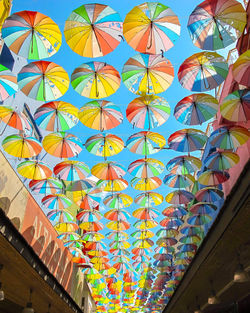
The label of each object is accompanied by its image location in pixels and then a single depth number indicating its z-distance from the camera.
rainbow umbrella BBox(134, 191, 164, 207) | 9.21
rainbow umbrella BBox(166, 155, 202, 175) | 7.45
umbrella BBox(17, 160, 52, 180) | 7.52
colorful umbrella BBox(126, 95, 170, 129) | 5.78
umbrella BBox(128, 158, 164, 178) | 7.81
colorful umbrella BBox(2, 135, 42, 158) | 6.61
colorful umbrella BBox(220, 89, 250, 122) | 5.33
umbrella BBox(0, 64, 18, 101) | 5.20
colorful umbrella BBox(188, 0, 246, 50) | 4.32
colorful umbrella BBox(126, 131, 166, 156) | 6.68
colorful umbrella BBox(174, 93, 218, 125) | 5.68
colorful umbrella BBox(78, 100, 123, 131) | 5.90
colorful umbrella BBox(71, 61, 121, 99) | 5.22
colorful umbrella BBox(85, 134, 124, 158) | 6.79
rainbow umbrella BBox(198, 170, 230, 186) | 7.41
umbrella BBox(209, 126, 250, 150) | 5.90
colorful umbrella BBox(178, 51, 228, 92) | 4.97
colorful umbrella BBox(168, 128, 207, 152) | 6.68
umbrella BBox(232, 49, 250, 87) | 4.55
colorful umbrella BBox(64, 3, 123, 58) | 4.39
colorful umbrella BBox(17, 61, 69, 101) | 5.15
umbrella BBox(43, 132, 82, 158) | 6.64
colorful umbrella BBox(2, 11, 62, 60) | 4.47
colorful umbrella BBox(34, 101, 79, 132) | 5.94
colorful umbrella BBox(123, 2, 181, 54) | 4.43
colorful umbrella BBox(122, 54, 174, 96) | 5.11
